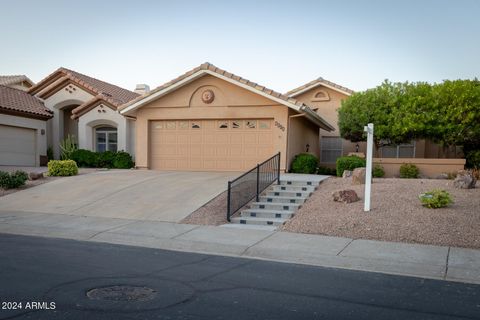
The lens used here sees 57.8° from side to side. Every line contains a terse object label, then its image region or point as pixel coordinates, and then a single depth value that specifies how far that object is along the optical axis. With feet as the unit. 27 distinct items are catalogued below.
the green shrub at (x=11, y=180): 51.88
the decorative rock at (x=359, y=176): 46.80
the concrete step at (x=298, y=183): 48.26
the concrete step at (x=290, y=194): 44.04
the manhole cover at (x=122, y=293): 17.53
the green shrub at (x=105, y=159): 76.38
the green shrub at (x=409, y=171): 60.13
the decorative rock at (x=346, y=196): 38.95
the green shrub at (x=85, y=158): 77.36
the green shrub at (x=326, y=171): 75.77
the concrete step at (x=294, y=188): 46.11
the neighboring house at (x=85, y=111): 80.48
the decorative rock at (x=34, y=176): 57.52
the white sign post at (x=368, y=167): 35.45
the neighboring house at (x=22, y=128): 75.77
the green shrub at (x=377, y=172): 59.52
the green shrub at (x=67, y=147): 80.78
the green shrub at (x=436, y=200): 34.81
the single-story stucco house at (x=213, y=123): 62.49
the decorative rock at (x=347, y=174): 54.80
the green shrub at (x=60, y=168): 61.26
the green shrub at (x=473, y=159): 68.95
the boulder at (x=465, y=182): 41.81
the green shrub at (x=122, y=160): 75.25
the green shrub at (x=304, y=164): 61.72
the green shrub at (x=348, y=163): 58.90
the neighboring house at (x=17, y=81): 102.18
